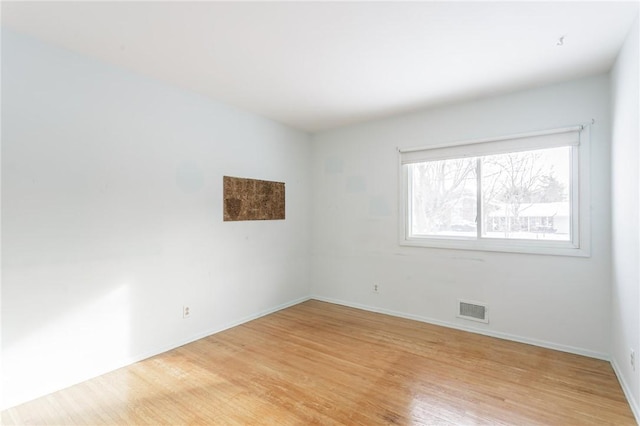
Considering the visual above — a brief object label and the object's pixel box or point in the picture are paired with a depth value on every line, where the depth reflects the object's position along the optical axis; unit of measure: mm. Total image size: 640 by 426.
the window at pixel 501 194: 2988
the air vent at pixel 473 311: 3402
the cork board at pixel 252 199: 3668
